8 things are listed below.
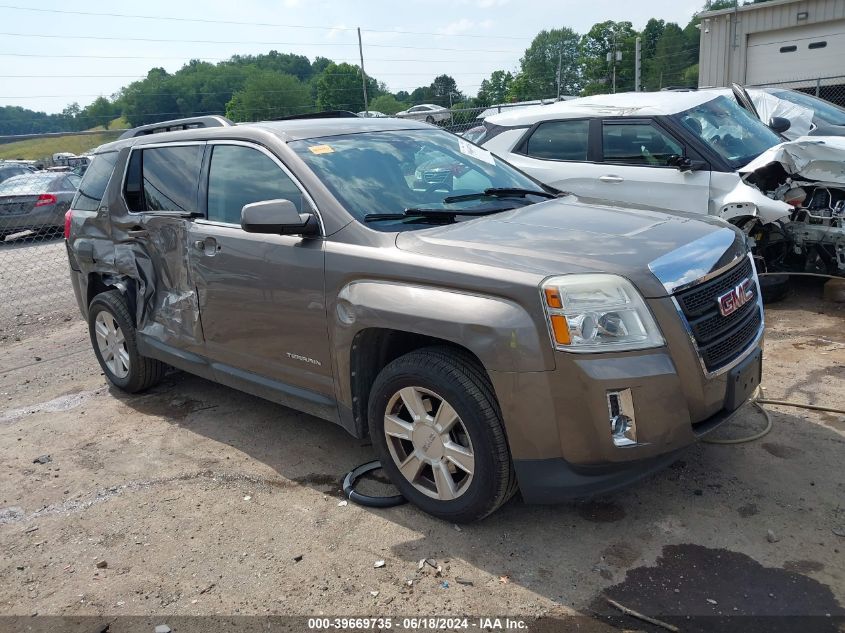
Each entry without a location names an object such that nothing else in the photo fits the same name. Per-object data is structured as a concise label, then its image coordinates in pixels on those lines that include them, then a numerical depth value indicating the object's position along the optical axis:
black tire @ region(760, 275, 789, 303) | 6.48
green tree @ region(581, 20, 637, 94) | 76.50
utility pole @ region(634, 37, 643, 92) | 36.36
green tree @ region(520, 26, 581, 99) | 97.44
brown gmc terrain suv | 2.89
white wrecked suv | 6.25
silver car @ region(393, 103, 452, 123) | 14.53
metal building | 22.89
